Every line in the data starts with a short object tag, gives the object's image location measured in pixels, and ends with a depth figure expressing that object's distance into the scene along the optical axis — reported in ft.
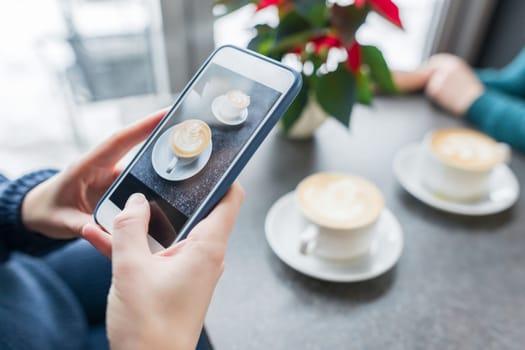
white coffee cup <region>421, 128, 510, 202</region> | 1.75
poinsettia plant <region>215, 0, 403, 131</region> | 1.66
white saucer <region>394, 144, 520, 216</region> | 1.81
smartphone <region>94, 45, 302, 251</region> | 1.09
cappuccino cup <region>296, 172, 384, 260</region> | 1.42
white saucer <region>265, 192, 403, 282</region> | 1.48
